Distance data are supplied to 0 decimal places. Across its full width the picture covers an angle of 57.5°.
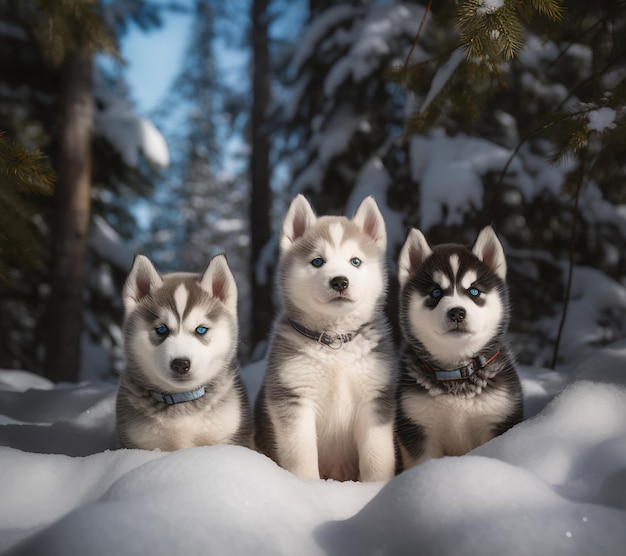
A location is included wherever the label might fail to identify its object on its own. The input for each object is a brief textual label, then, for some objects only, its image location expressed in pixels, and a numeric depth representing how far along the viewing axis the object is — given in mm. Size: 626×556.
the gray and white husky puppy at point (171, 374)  2811
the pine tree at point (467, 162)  5586
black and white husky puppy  2885
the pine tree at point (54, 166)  7746
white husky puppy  2904
